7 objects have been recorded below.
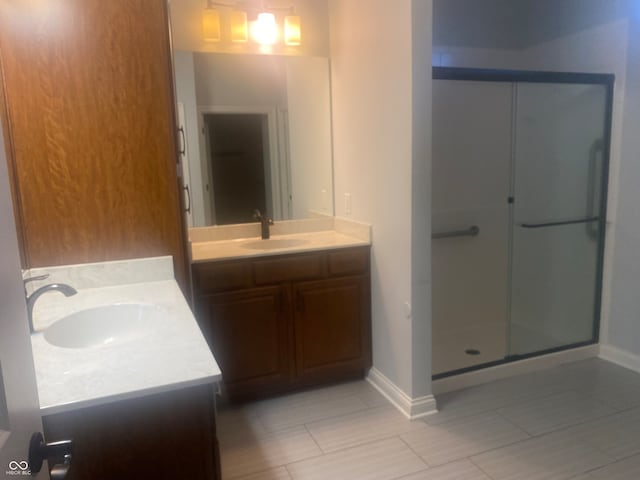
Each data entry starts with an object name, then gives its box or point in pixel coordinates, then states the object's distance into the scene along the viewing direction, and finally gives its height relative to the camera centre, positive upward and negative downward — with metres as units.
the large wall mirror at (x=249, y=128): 2.74 +0.27
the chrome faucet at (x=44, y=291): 1.38 -0.35
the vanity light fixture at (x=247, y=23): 2.71 +0.88
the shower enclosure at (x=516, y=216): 3.01 -0.38
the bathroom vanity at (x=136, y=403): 1.03 -0.52
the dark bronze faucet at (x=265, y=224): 2.92 -0.34
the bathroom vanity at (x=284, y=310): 2.45 -0.77
